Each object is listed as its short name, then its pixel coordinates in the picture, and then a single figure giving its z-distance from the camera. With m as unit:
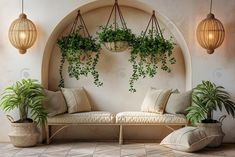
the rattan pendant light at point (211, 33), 5.94
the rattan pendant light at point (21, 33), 5.96
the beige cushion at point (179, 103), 6.12
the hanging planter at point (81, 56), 6.48
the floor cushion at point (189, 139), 5.48
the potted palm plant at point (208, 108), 5.84
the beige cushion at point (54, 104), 6.09
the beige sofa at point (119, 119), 6.07
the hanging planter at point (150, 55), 6.44
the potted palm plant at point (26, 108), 5.85
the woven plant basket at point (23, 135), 5.82
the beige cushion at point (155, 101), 6.21
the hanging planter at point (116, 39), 6.27
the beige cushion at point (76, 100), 6.30
